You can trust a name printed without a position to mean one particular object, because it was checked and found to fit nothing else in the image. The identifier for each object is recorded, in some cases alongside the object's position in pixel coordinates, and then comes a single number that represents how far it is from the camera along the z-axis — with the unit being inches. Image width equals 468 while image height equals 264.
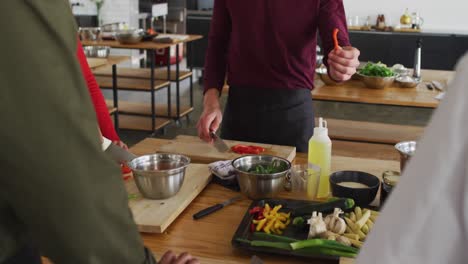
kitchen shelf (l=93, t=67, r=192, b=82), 221.4
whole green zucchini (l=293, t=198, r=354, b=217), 55.4
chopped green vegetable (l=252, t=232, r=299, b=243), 49.5
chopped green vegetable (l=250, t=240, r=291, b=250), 48.6
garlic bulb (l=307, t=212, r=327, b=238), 50.6
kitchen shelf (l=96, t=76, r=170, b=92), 208.1
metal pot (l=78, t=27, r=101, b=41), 208.1
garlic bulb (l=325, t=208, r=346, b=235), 51.2
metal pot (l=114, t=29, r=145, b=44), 199.0
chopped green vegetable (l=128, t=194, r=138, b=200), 60.0
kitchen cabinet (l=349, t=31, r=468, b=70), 266.5
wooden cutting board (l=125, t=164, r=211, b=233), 54.0
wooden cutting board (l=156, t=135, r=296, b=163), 76.4
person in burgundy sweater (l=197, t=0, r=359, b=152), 84.7
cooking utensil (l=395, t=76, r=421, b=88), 144.8
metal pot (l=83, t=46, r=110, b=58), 192.0
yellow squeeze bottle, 63.6
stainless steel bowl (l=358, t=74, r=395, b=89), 141.3
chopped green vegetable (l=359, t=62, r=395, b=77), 143.9
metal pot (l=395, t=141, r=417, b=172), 63.0
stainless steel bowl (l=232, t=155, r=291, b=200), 61.2
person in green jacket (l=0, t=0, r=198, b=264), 28.1
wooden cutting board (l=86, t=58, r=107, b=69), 167.9
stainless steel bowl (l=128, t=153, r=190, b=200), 58.4
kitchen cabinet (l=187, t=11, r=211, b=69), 295.3
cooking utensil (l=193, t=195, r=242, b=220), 57.8
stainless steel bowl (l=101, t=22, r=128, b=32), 228.2
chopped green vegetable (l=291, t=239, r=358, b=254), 47.8
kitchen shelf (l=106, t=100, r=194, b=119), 224.4
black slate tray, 48.2
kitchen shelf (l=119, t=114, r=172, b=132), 210.2
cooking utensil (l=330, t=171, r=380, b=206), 59.6
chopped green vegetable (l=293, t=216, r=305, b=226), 53.5
